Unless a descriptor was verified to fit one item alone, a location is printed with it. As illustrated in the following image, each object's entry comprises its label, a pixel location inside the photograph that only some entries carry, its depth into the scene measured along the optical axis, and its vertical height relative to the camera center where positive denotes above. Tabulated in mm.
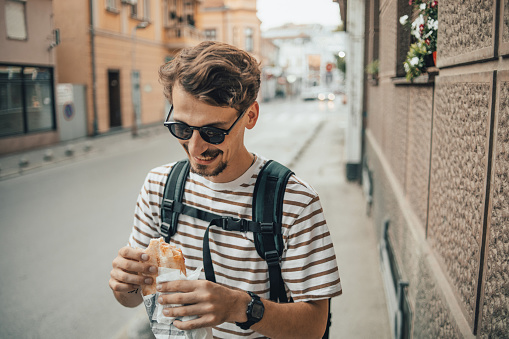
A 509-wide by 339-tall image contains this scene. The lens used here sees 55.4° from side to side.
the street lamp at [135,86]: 22594 +751
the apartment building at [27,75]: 13609 +815
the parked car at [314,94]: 52325 +857
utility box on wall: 16594 -318
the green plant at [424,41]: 2906 +372
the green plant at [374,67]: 7126 +512
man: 1544 -363
